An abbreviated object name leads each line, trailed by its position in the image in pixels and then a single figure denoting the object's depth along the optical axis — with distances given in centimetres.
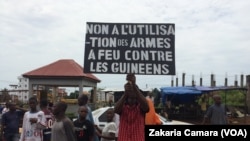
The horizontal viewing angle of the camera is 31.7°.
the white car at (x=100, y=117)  1248
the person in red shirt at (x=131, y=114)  563
